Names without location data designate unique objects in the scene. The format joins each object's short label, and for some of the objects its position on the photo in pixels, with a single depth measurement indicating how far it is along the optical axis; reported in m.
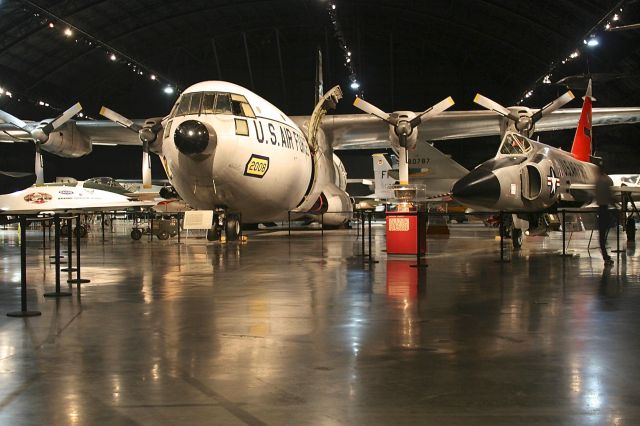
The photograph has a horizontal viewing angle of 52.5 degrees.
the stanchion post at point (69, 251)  9.41
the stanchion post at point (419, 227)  11.73
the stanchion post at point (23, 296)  6.65
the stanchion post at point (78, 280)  9.39
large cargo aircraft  15.48
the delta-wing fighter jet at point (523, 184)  14.83
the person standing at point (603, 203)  12.39
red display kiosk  13.91
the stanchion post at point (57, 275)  8.12
